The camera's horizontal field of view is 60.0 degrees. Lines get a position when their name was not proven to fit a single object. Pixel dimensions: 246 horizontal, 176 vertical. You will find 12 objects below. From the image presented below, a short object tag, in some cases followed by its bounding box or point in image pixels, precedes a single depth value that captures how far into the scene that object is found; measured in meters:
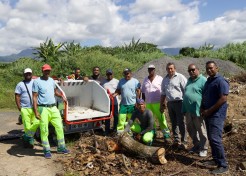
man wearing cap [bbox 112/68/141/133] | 4.71
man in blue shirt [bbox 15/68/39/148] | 4.44
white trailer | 4.69
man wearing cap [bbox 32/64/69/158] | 4.08
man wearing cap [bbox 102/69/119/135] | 5.06
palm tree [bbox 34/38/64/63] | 16.30
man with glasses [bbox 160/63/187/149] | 4.18
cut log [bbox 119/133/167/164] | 3.74
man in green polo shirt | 3.76
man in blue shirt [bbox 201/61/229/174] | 3.34
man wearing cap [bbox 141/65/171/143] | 4.55
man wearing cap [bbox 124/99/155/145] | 4.22
